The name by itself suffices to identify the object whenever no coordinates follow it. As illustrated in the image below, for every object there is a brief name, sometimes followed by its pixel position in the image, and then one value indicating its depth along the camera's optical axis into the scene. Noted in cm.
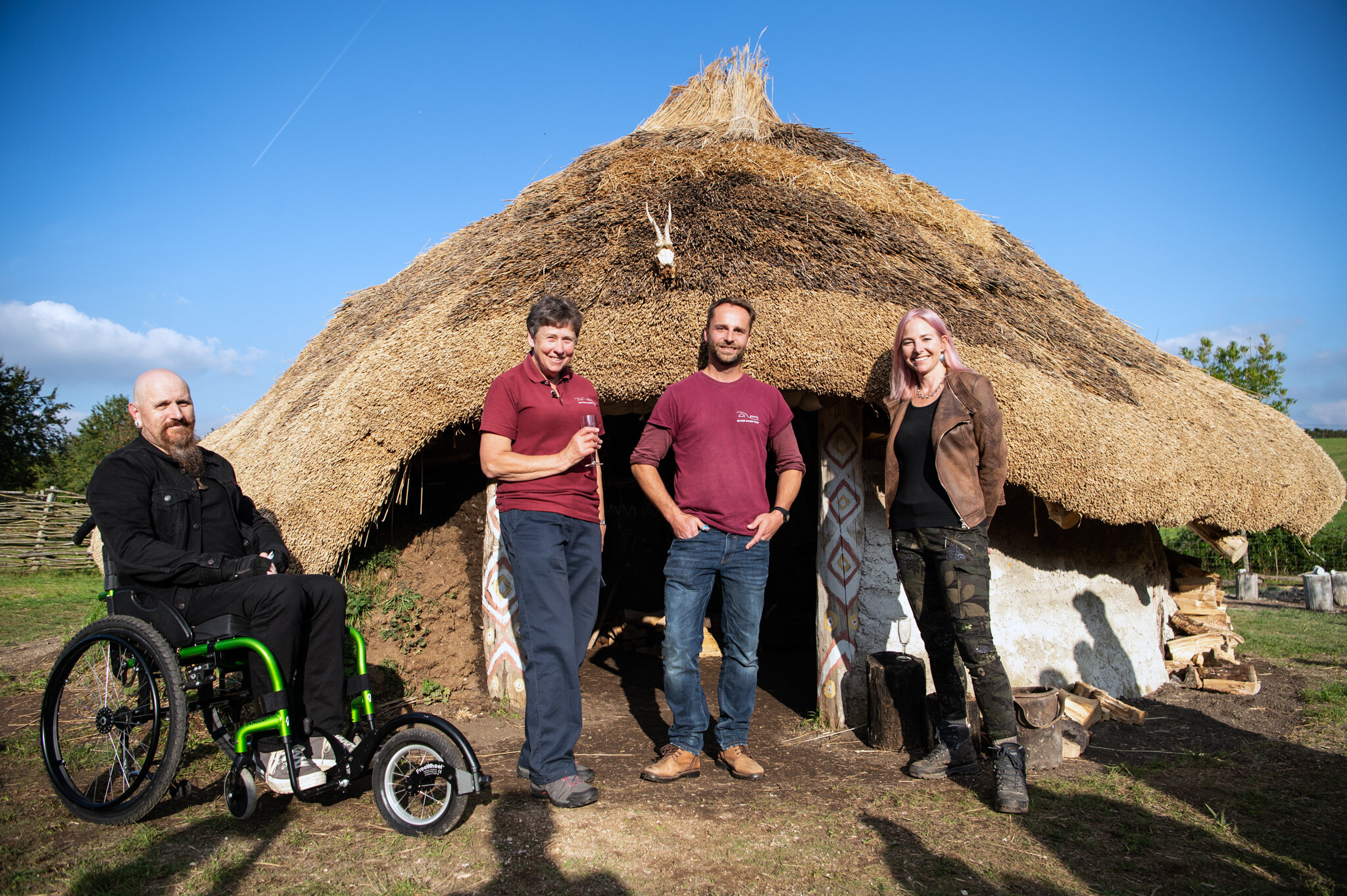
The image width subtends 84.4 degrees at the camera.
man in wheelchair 274
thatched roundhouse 422
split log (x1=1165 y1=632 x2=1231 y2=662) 564
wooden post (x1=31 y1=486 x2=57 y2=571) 1543
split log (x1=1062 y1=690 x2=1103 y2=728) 408
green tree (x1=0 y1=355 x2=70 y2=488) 2406
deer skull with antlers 437
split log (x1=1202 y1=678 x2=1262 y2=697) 514
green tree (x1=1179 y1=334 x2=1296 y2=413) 1870
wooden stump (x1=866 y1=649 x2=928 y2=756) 385
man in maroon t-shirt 326
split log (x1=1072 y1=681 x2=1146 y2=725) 441
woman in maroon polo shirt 296
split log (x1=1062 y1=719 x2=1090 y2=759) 372
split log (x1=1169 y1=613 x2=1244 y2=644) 593
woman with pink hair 314
